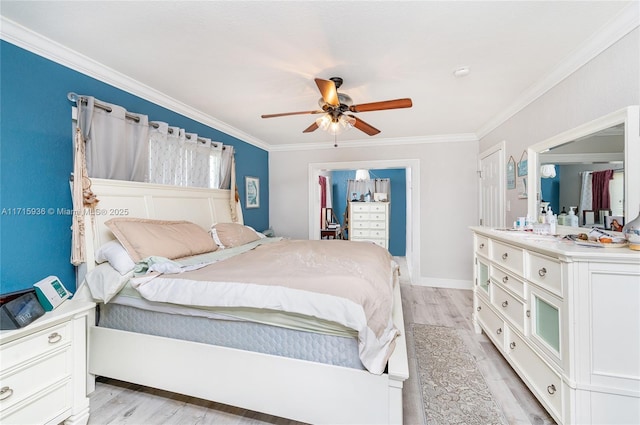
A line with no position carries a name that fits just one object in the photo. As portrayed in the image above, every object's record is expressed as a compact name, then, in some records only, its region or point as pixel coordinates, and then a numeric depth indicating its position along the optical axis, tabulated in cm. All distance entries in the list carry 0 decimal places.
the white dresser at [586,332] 124
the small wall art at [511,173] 290
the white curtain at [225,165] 347
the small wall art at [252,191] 423
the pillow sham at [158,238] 190
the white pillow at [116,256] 178
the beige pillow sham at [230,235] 278
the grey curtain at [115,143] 203
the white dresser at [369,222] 660
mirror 151
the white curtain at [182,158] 260
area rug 161
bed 130
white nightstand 127
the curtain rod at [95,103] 196
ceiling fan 190
